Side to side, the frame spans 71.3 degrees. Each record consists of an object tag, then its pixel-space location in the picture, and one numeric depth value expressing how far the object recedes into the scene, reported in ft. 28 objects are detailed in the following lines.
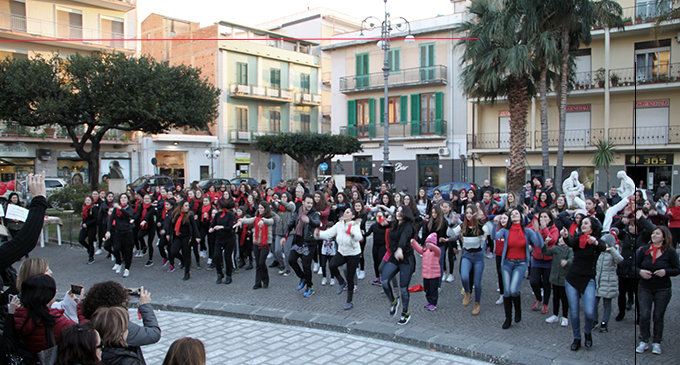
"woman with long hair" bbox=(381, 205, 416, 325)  21.79
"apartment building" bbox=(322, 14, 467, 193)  102.01
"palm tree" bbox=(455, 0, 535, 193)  59.67
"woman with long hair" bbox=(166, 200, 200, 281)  30.83
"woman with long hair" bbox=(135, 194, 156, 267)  35.51
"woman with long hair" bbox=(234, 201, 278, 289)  28.04
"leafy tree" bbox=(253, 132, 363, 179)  90.79
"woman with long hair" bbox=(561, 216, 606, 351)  17.99
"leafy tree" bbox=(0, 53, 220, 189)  63.77
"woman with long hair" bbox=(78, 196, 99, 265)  36.37
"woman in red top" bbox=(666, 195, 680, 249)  33.32
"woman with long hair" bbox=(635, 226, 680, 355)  17.24
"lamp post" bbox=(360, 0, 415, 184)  65.62
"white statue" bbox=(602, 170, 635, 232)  24.85
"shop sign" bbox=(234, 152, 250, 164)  132.95
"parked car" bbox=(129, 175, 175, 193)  85.15
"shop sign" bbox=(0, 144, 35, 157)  96.22
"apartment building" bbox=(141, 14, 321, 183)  125.70
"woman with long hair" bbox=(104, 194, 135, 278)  31.68
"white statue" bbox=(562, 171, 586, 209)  32.59
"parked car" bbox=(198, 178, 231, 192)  85.15
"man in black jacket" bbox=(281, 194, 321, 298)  26.81
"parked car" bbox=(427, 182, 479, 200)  70.78
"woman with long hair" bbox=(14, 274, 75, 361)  11.00
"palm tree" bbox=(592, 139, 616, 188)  77.92
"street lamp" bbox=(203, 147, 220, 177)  107.76
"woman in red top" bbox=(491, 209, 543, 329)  20.66
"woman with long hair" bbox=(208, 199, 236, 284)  29.19
